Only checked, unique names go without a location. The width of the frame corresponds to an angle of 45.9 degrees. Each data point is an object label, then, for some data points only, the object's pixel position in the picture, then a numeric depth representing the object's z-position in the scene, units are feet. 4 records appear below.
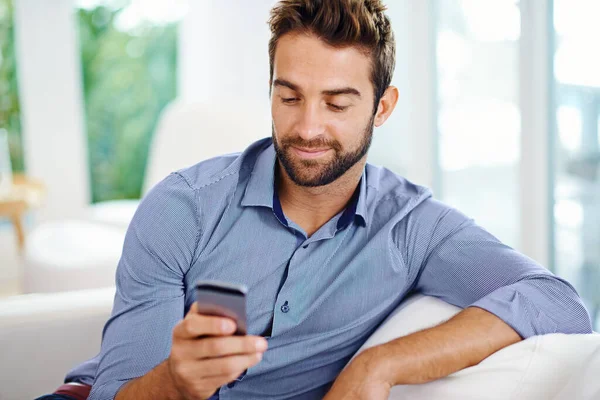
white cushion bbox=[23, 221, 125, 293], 8.97
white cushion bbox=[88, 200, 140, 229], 10.91
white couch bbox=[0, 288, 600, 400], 4.17
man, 4.48
